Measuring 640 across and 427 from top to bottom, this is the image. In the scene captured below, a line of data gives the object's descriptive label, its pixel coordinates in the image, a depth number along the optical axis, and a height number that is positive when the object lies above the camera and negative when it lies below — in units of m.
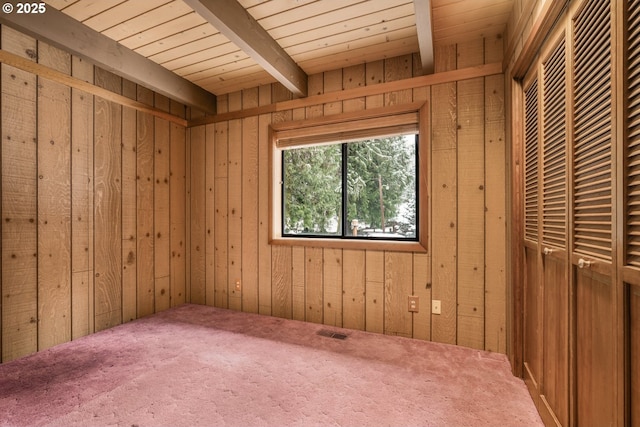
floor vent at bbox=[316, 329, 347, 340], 2.37 -1.02
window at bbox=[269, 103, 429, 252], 2.41 +0.31
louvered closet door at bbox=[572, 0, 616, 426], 0.88 +0.00
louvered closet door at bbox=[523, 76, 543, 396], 1.50 -0.20
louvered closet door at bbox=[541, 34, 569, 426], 1.18 -0.10
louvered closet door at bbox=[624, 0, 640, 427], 0.75 +0.03
